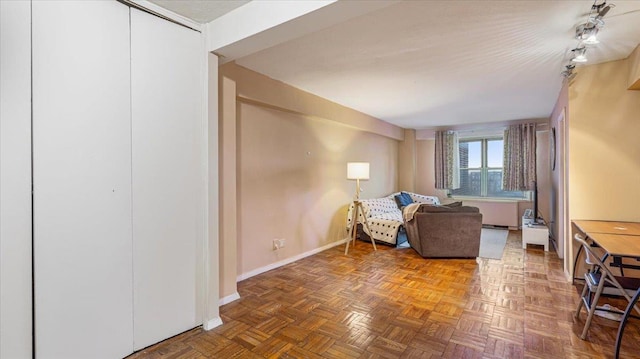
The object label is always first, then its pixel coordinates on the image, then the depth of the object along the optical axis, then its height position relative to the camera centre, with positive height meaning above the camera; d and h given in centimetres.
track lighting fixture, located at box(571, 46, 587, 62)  249 +104
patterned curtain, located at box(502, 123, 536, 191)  615 +44
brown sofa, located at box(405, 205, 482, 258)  416 -71
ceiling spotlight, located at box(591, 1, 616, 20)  188 +108
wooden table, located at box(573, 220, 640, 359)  186 -44
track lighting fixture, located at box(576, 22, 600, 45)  213 +106
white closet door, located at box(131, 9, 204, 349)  203 +4
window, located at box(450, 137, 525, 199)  680 +23
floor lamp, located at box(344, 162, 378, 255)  456 +8
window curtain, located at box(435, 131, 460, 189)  704 +45
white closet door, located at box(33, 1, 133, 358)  165 +1
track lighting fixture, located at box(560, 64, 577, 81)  285 +104
